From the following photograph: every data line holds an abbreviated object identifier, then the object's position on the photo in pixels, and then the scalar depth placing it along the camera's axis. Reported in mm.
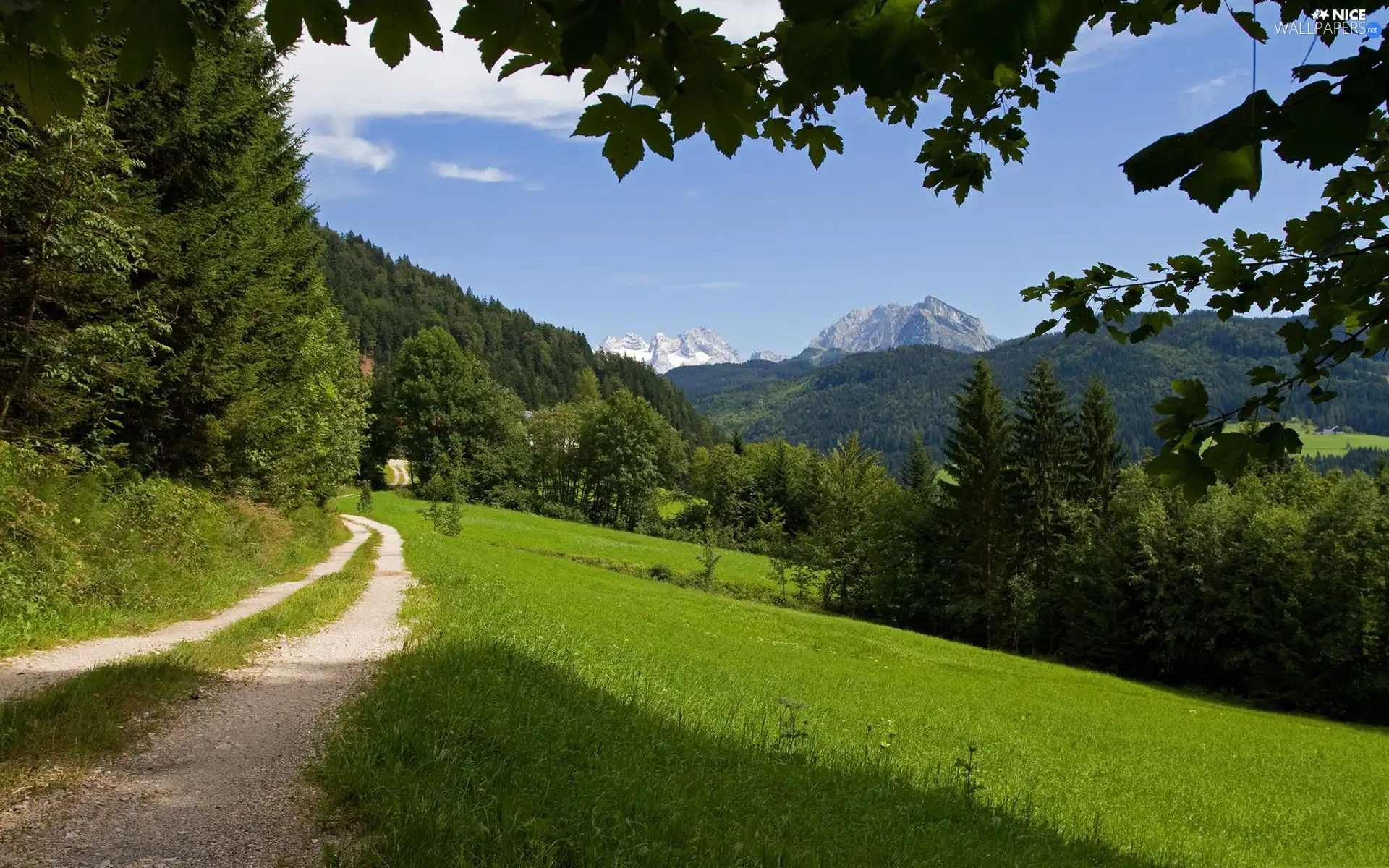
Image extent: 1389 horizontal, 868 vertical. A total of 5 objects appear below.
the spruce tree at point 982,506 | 43812
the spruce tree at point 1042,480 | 43031
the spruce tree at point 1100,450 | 44875
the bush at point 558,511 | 75000
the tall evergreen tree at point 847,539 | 51000
